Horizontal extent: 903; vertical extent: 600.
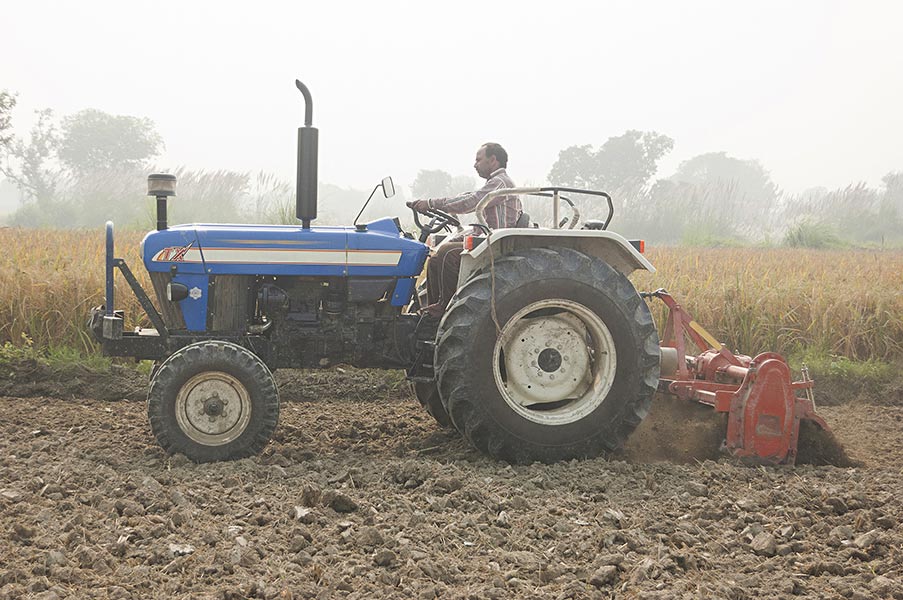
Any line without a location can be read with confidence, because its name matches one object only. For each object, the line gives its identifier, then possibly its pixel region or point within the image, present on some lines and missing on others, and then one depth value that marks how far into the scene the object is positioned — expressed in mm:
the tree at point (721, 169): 83625
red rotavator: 4918
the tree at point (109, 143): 51844
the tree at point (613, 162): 50562
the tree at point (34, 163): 39406
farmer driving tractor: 5225
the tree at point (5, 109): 30719
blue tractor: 4672
